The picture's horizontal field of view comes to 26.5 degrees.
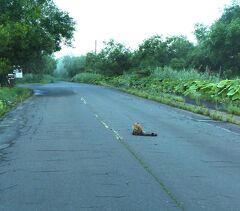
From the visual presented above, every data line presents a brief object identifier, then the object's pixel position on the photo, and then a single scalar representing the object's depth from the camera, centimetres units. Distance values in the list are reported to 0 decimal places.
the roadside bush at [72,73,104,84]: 7959
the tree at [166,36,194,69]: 6412
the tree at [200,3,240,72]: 4656
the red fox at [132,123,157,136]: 1514
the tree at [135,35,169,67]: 6194
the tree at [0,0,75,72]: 3743
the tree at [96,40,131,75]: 6621
